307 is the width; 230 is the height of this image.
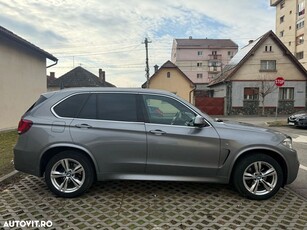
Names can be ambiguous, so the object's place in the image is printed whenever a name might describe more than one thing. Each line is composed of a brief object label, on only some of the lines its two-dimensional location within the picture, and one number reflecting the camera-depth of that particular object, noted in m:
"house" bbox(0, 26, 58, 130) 12.72
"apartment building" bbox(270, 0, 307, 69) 48.12
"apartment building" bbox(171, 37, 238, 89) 70.75
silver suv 4.36
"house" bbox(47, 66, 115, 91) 44.66
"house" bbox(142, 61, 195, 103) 41.28
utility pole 36.66
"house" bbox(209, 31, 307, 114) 29.20
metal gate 30.09
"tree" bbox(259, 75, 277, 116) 28.38
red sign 18.35
